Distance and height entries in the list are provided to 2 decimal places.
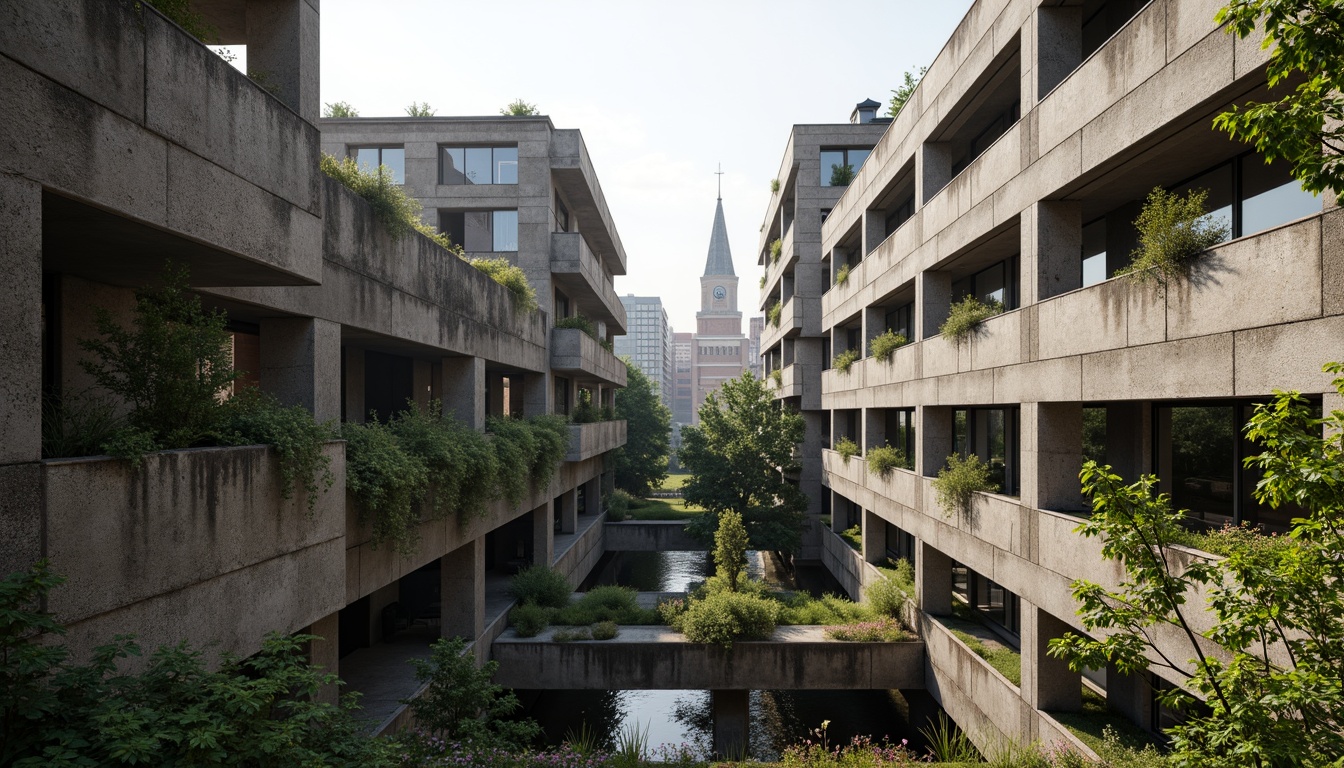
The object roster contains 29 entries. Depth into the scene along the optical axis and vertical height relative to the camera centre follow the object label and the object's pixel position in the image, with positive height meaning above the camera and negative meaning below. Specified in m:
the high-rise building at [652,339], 189.88 +13.80
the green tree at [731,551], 22.58 -5.02
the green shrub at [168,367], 6.82 +0.23
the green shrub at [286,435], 8.24 -0.50
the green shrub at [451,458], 13.21 -1.30
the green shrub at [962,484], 15.84 -2.07
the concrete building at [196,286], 5.34 +1.29
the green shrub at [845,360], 27.22 +1.13
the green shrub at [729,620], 17.62 -5.63
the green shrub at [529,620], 18.45 -5.86
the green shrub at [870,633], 18.06 -6.06
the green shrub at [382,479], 10.86 -1.34
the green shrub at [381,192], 11.95 +3.43
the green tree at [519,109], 26.88 +10.37
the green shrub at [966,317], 15.85 +1.60
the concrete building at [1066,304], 8.57 +1.17
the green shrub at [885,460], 22.27 -2.14
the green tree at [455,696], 11.80 -4.99
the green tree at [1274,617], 4.81 -1.72
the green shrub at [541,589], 20.67 -5.63
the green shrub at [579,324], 27.92 +2.61
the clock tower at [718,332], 176.25 +14.41
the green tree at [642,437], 53.47 -3.61
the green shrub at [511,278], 20.05 +3.16
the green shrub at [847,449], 27.11 -2.19
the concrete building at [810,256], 32.91 +6.30
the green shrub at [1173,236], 9.24 +1.99
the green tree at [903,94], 26.86 +10.92
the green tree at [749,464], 30.61 -3.24
